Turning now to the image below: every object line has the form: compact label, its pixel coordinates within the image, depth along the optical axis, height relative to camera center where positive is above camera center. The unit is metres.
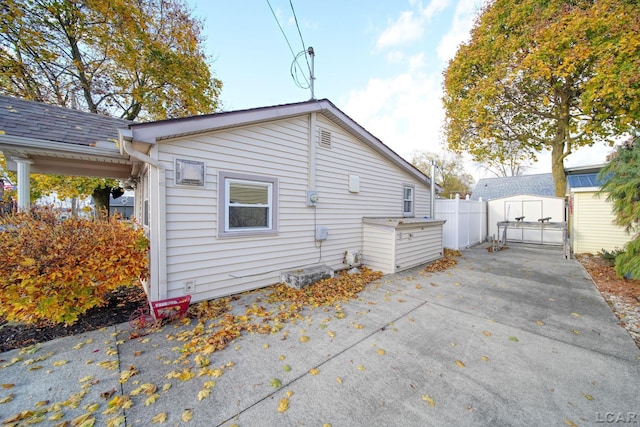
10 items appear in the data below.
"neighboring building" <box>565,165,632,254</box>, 8.52 -0.45
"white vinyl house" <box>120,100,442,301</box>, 3.92 +0.33
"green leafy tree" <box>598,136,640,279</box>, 5.13 +0.37
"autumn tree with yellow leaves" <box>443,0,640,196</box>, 8.25 +5.55
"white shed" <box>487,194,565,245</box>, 11.84 -0.07
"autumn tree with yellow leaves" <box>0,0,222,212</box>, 8.24 +5.84
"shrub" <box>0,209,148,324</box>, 3.06 -0.74
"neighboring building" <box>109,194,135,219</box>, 27.12 +0.66
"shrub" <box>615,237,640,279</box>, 4.89 -1.02
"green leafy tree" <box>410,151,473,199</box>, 30.88 +5.77
